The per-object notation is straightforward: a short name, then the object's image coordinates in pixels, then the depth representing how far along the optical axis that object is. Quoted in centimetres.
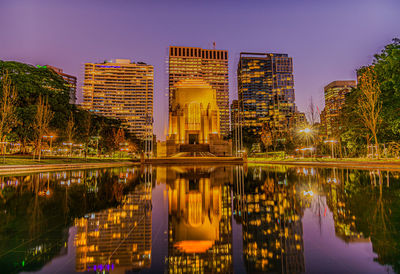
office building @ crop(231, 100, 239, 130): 15860
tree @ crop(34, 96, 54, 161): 2728
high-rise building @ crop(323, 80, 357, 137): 18412
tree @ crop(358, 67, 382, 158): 2533
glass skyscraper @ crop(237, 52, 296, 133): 16212
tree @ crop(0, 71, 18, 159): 2312
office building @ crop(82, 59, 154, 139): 14375
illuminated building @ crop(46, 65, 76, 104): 17725
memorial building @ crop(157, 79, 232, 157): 6084
